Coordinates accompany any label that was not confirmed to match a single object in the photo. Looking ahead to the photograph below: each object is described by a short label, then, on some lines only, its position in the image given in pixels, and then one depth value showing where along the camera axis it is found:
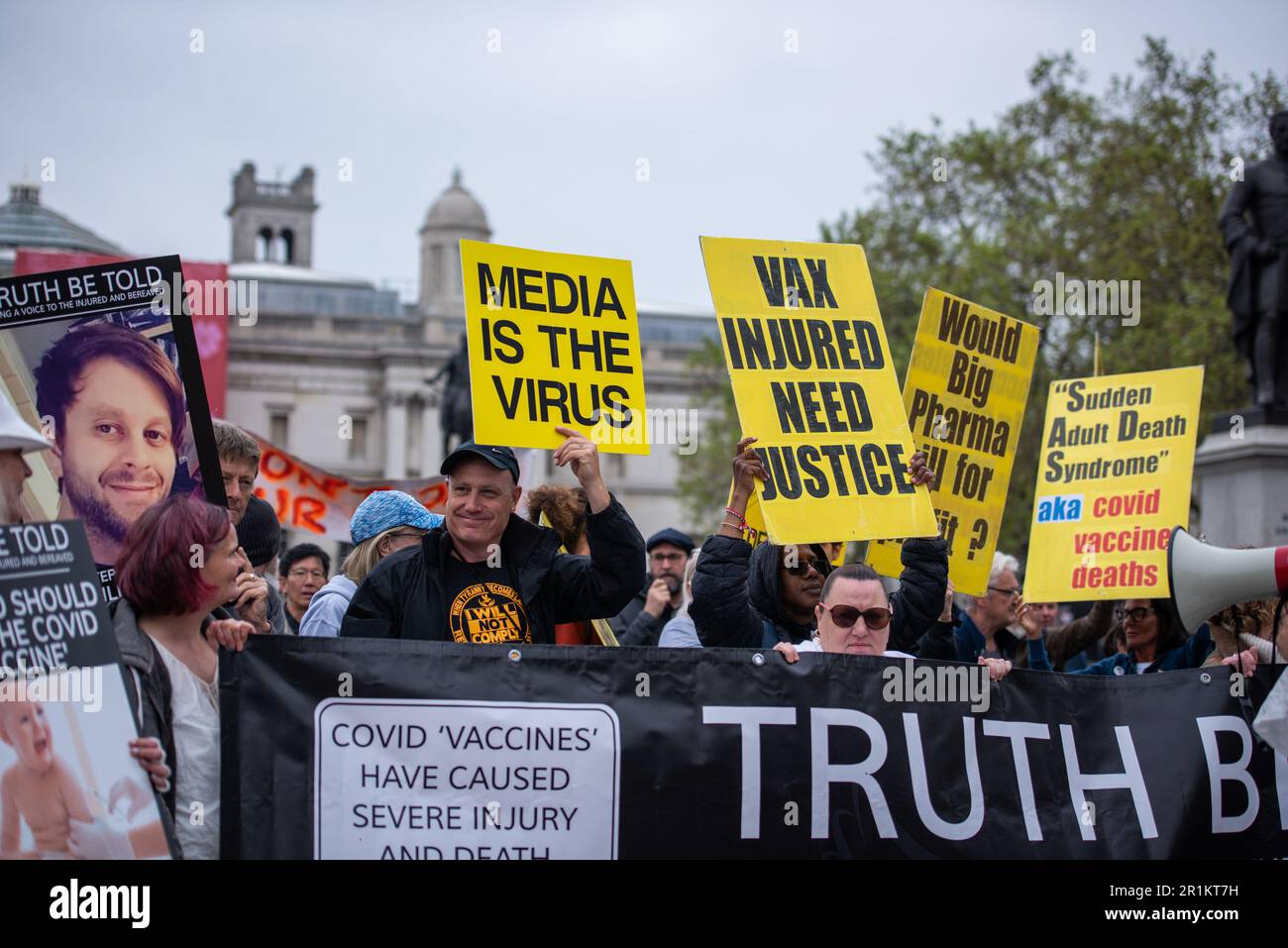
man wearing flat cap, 8.26
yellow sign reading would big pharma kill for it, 7.00
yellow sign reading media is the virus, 5.73
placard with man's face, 5.22
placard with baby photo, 4.19
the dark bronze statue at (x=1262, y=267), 14.23
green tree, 26.97
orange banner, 11.86
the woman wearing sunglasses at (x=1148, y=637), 7.16
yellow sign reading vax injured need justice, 5.89
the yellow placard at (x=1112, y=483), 8.04
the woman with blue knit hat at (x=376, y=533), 6.08
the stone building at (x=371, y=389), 75.81
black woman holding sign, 5.62
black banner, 4.67
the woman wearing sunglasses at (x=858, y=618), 5.34
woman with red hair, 4.44
